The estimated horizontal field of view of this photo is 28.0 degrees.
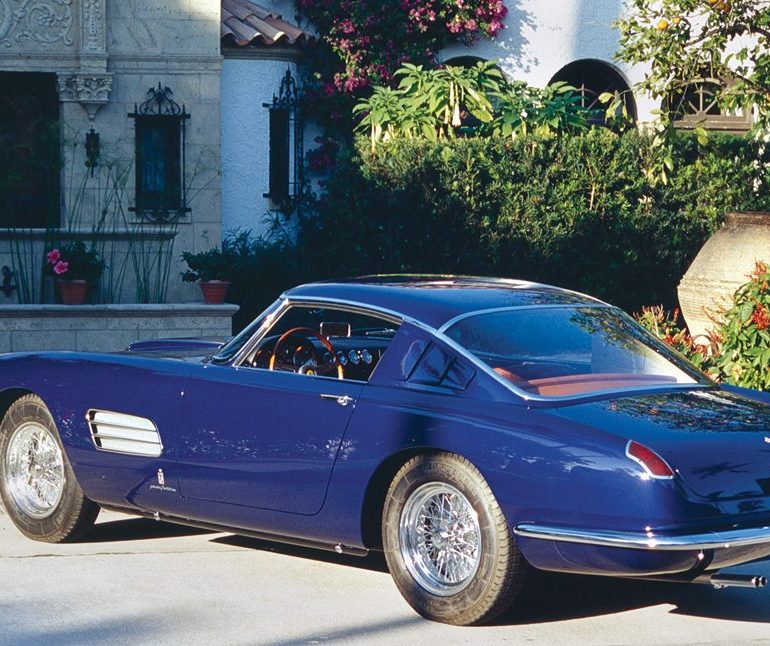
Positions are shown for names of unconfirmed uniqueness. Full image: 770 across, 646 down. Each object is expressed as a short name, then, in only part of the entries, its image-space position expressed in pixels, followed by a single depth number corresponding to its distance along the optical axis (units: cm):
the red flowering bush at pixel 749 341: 1067
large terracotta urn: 1270
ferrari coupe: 579
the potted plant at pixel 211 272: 1572
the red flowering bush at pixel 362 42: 1941
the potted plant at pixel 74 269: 1511
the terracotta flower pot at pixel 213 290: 1568
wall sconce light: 1703
